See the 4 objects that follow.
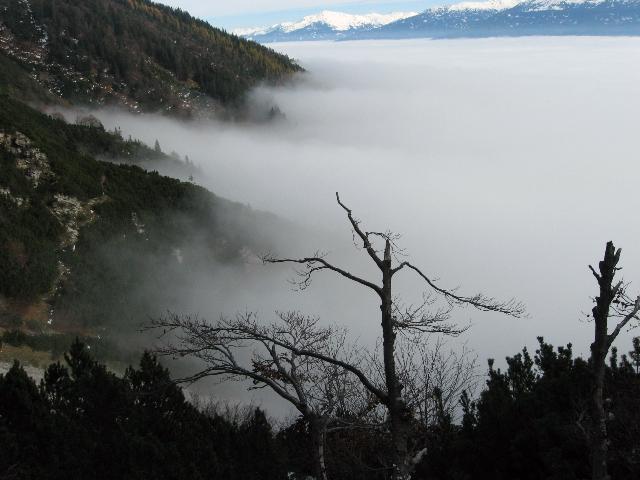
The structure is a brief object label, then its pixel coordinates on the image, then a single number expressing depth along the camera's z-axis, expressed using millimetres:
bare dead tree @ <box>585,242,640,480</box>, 9664
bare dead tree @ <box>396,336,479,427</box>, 15849
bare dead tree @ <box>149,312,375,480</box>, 9578
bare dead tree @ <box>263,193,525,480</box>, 9359
